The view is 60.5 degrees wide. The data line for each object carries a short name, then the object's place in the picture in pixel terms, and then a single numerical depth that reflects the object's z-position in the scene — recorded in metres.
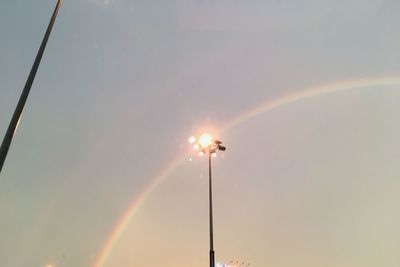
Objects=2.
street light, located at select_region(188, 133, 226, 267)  16.25
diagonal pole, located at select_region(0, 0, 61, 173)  6.23
